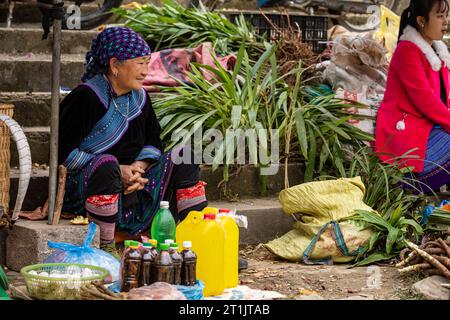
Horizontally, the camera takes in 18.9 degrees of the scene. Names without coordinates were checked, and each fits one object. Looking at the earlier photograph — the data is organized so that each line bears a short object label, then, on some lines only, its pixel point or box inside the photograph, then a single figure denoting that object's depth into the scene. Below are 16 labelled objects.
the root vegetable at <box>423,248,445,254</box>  7.62
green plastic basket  6.62
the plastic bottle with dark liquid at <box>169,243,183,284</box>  6.71
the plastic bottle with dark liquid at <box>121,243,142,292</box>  6.70
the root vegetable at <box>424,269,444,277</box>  7.41
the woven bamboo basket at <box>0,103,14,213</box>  7.75
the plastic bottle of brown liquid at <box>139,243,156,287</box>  6.72
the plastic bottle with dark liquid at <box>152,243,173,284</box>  6.67
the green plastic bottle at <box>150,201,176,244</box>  7.27
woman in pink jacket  9.57
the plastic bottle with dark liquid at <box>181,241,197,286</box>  6.79
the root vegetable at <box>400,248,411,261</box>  8.03
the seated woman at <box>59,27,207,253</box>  7.95
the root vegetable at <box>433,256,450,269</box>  7.39
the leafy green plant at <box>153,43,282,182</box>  9.32
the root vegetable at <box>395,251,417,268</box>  7.77
